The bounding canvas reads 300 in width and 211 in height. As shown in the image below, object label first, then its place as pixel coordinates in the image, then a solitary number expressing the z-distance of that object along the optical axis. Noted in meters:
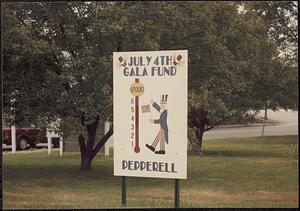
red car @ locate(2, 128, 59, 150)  20.53
